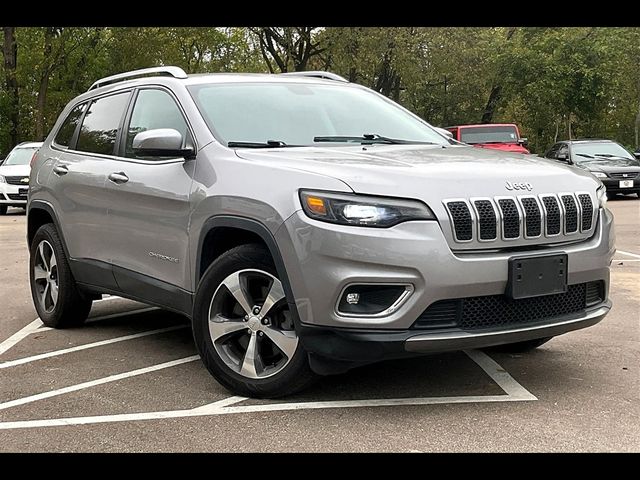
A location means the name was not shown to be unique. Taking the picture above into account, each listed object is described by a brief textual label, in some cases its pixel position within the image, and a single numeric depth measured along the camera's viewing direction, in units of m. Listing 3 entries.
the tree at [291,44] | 32.50
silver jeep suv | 3.83
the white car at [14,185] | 18.67
